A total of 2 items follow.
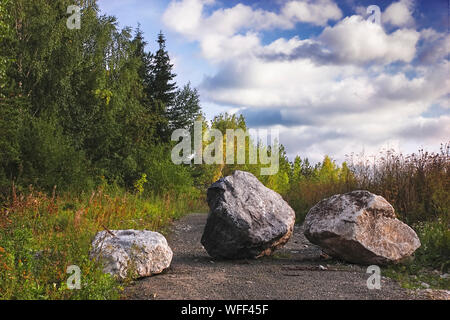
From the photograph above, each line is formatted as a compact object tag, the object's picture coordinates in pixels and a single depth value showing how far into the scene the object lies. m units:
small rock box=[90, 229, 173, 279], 5.71
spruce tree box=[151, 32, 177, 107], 31.08
